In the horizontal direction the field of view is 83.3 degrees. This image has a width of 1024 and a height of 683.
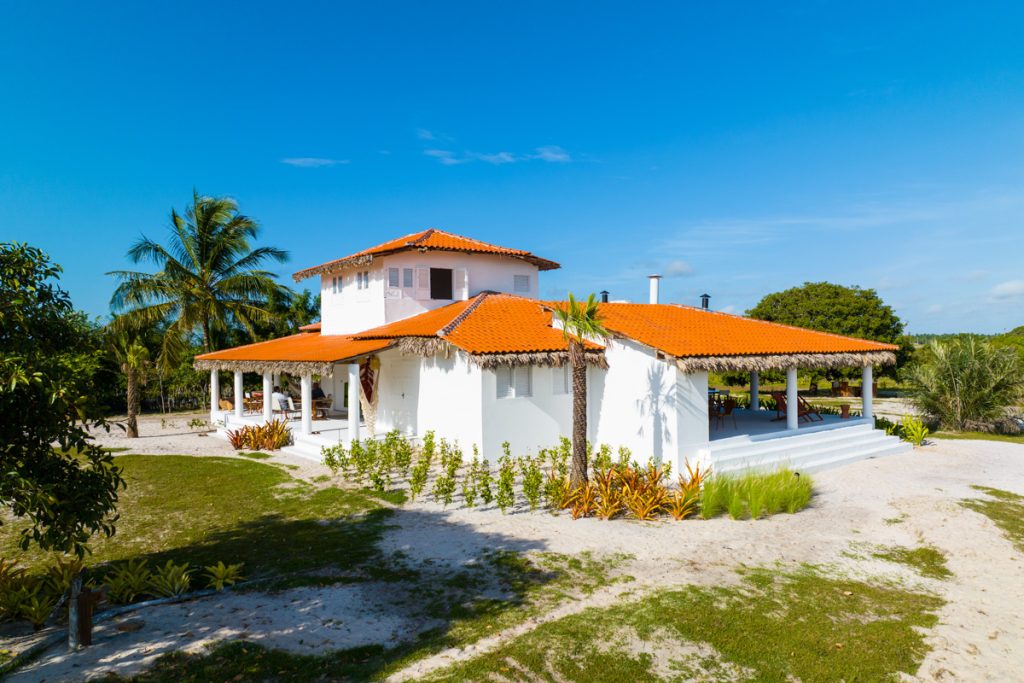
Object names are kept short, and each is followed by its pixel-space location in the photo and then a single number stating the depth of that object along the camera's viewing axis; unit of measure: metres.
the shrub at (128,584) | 7.48
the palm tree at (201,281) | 26.56
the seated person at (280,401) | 24.77
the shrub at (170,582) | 7.64
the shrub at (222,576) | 7.89
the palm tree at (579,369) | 12.02
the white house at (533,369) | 14.42
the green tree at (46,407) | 5.27
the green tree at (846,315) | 41.19
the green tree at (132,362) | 20.53
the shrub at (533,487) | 11.71
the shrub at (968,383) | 21.84
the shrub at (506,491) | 11.32
